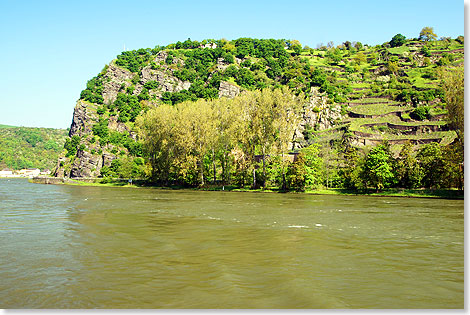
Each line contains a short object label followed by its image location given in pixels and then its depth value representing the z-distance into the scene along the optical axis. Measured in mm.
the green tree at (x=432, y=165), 50406
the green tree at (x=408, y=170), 52375
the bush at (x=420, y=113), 109312
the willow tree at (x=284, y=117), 63781
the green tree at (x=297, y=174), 59594
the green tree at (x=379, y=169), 53125
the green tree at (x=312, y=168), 60094
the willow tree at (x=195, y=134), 71750
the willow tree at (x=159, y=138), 78125
